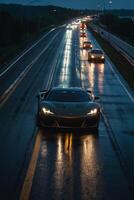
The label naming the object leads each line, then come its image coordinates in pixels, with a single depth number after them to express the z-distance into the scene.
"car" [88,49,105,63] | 54.41
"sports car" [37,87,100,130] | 17.45
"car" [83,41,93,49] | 78.00
